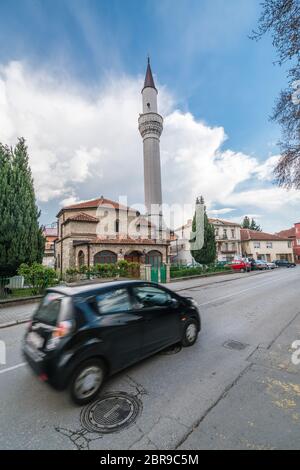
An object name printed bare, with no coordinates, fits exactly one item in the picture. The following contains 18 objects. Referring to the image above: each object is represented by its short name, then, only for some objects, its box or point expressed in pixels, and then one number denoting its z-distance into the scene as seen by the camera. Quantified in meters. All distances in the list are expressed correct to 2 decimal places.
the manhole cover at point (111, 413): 2.51
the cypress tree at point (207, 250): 26.16
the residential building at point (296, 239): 51.72
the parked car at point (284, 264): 38.53
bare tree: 4.89
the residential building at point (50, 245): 34.92
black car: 2.87
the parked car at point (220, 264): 28.05
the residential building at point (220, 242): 43.53
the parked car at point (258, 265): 30.47
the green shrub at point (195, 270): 20.85
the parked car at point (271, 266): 33.16
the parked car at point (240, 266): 27.53
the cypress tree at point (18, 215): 12.18
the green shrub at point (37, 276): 10.93
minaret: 35.48
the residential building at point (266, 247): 46.84
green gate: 17.62
